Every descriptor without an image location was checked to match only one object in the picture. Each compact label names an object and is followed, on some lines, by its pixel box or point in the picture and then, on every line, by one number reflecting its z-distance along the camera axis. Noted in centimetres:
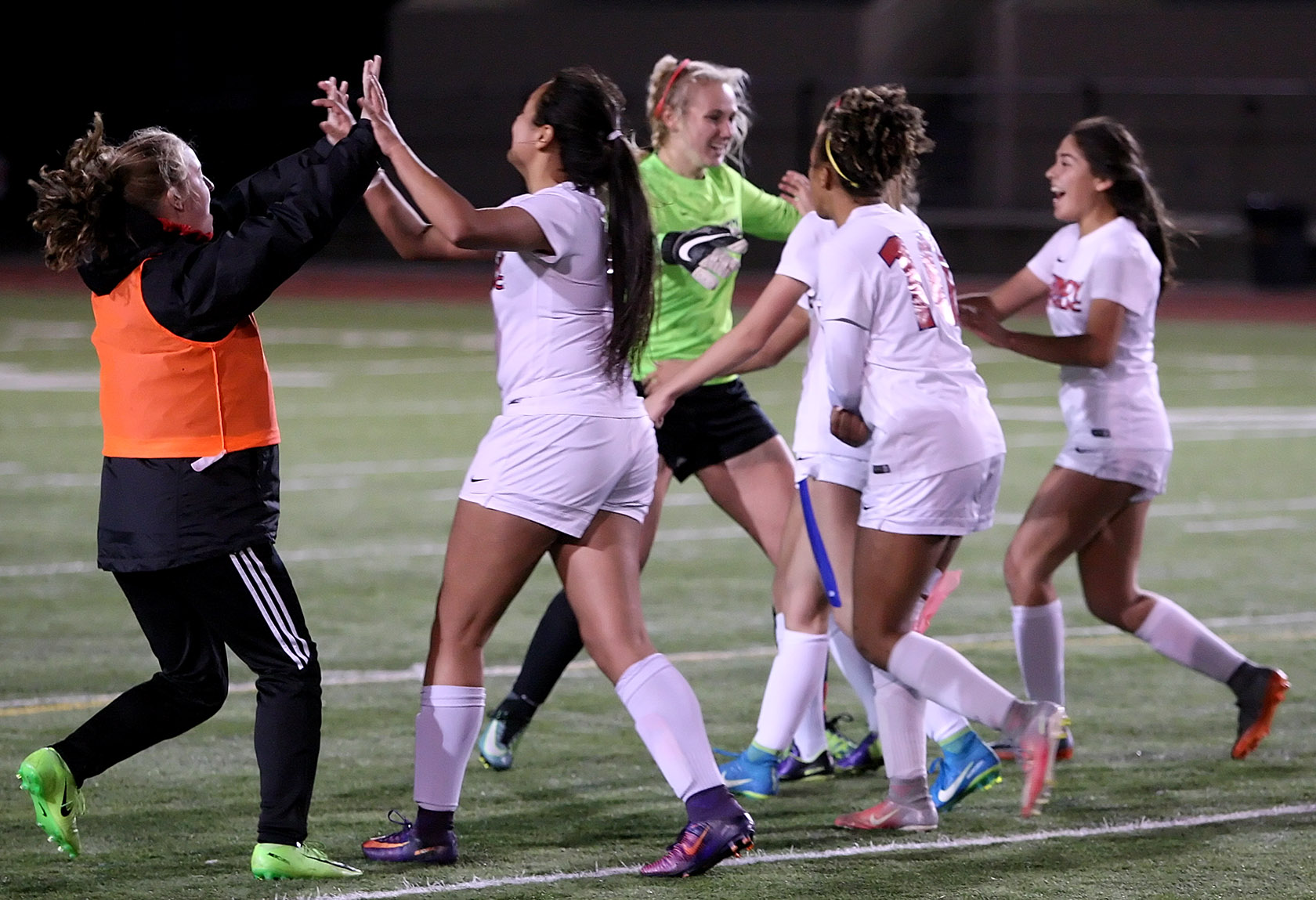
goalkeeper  1254
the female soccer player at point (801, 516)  1073
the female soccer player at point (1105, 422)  1209
